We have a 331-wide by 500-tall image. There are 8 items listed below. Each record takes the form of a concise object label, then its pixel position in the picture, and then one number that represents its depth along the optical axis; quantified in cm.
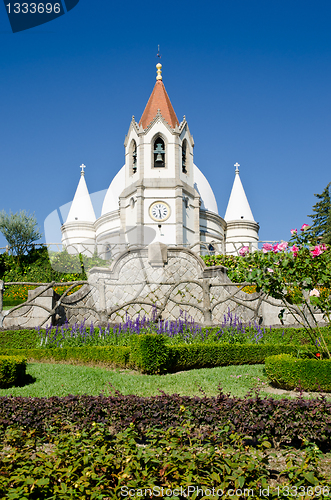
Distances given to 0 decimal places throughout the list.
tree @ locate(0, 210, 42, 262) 2481
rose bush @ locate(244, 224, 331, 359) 753
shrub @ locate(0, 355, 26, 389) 704
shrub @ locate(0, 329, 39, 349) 1010
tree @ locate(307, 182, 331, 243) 3559
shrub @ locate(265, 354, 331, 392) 682
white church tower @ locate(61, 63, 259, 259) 2803
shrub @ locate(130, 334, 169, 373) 793
